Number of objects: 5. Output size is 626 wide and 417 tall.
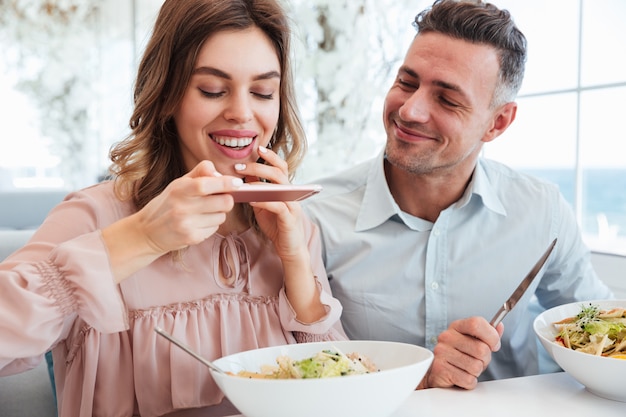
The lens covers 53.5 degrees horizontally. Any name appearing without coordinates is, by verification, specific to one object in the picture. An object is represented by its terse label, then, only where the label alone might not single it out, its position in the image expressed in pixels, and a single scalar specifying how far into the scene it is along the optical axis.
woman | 1.40
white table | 1.17
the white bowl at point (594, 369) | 1.17
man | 1.85
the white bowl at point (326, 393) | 0.93
